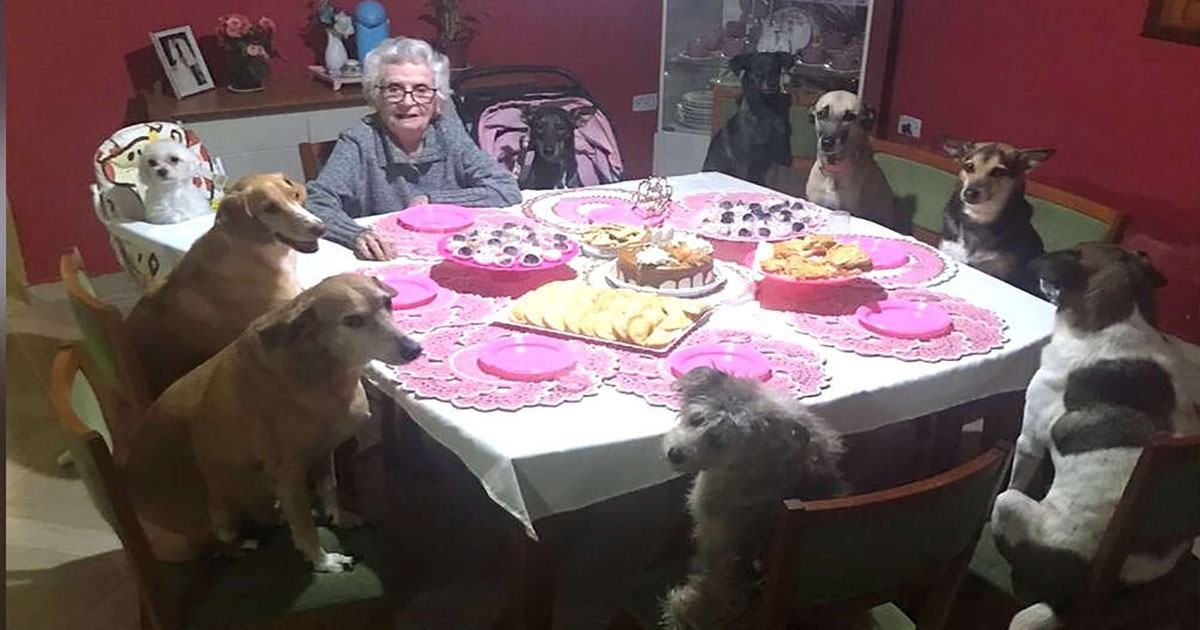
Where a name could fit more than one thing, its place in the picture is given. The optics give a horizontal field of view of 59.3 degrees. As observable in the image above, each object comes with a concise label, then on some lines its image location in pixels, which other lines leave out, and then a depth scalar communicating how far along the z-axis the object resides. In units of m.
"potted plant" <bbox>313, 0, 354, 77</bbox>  3.69
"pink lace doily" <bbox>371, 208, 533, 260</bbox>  2.11
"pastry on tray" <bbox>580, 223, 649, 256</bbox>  2.11
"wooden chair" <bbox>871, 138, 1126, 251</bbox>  2.26
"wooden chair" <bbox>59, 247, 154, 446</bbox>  1.70
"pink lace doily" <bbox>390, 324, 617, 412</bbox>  1.52
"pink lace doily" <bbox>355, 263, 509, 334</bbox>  1.77
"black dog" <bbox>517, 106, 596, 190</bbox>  3.11
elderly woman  2.46
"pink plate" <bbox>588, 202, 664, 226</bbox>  2.35
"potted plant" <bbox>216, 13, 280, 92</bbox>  3.49
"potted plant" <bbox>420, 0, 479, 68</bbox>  3.95
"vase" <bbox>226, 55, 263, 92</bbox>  3.51
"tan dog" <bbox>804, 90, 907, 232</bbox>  2.71
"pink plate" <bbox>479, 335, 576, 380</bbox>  1.58
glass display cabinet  3.81
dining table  1.43
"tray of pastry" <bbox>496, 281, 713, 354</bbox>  1.71
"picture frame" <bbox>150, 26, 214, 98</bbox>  3.43
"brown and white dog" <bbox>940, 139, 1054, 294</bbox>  2.38
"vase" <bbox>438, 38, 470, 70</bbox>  3.96
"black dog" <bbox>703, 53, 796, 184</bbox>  3.12
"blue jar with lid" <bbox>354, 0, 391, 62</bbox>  3.72
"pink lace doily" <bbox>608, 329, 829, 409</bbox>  1.55
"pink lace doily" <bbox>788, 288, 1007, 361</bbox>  1.71
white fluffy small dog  2.44
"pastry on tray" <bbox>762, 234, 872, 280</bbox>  1.91
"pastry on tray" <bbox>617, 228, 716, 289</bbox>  1.91
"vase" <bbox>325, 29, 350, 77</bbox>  3.70
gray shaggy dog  1.37
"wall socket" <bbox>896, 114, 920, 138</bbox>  3.87
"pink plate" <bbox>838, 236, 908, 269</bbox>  2.11
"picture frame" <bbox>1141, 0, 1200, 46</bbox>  2.91
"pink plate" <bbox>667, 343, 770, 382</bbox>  1.59
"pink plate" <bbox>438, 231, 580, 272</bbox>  1.94
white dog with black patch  1.54
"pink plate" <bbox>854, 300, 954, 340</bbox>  1.76
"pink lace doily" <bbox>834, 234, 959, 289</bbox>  2.02
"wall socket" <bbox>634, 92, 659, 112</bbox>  4.61
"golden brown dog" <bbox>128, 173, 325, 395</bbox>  1.84
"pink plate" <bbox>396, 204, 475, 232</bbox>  2.24
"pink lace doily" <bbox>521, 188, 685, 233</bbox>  2.33
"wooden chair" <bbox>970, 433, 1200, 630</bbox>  1.34
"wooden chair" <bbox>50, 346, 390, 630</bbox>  1.43
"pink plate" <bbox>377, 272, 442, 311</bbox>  1.83
